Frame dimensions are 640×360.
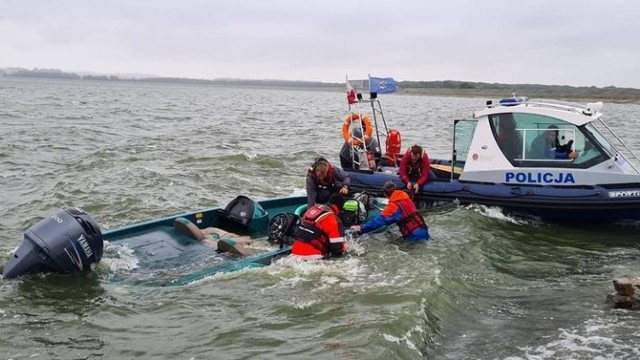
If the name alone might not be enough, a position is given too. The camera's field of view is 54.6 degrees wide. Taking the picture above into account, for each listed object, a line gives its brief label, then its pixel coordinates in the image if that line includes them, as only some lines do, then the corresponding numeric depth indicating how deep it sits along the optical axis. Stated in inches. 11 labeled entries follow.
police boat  398.9
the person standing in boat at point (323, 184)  352.2
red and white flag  506.0
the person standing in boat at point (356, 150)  501.7
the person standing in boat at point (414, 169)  445.7
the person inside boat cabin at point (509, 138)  426.0
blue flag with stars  500.7
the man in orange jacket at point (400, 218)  344.8
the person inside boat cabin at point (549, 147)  415.5
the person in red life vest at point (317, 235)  302.2
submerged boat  267.6
